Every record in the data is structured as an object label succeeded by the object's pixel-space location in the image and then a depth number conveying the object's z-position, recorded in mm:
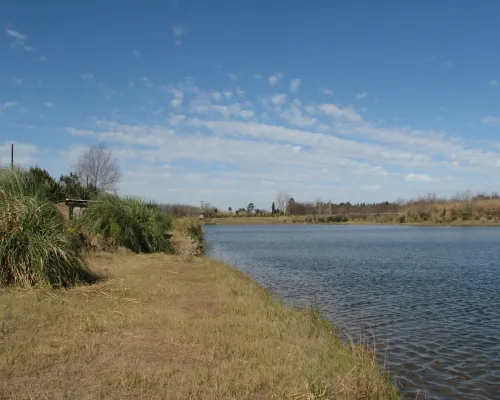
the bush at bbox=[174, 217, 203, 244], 35100
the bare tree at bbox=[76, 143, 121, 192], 41250
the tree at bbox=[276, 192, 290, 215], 163500
